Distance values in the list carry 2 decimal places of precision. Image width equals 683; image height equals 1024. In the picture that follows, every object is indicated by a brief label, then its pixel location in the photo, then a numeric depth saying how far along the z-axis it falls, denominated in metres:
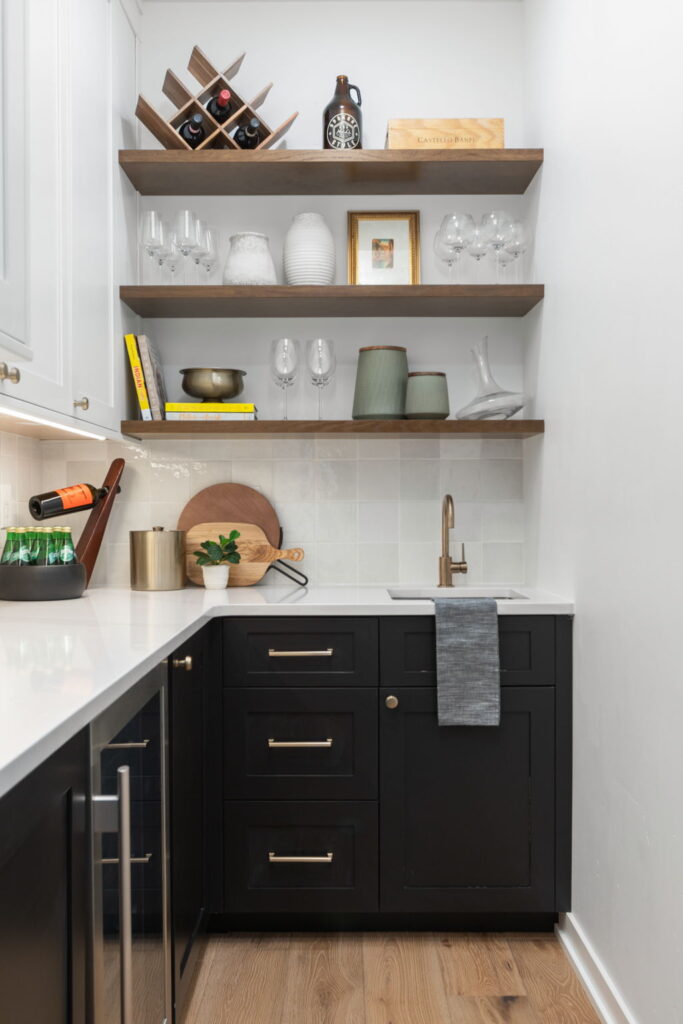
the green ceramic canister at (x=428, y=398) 2.54
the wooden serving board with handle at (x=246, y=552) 2.63
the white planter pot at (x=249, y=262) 2.53
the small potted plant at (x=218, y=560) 2.49
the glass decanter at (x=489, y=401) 2.50
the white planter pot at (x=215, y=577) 2.50
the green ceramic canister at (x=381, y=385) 2.54
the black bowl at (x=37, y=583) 2.03
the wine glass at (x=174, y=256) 2.47
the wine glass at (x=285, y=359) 2.50
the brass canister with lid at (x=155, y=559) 2.44
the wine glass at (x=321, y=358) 2.48
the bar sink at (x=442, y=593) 2.60
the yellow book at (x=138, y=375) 2.47
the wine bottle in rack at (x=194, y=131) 2.50
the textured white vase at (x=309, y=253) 2.55
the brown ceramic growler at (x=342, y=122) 2.54
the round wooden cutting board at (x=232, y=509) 2.69
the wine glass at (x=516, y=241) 2.52
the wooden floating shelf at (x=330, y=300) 2.45
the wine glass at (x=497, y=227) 2.50
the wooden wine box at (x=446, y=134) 2.51
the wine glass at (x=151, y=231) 2.44
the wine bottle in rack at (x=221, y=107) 2.50
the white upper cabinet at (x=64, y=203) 1.57
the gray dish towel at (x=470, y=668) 2.11
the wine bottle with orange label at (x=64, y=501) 2.19
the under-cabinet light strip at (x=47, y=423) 1.74
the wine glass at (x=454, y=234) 2.48
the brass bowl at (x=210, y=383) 2.55
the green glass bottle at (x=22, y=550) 2.08
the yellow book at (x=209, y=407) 2.51
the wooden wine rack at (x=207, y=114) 2.48
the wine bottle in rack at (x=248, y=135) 2.52
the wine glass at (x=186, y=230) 2.45
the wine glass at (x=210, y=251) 2.50
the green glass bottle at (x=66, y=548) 2.15
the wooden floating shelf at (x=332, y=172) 2.43
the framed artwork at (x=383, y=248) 2.71
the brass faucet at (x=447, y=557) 2.62
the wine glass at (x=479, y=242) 2.51
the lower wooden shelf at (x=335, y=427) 2.44
